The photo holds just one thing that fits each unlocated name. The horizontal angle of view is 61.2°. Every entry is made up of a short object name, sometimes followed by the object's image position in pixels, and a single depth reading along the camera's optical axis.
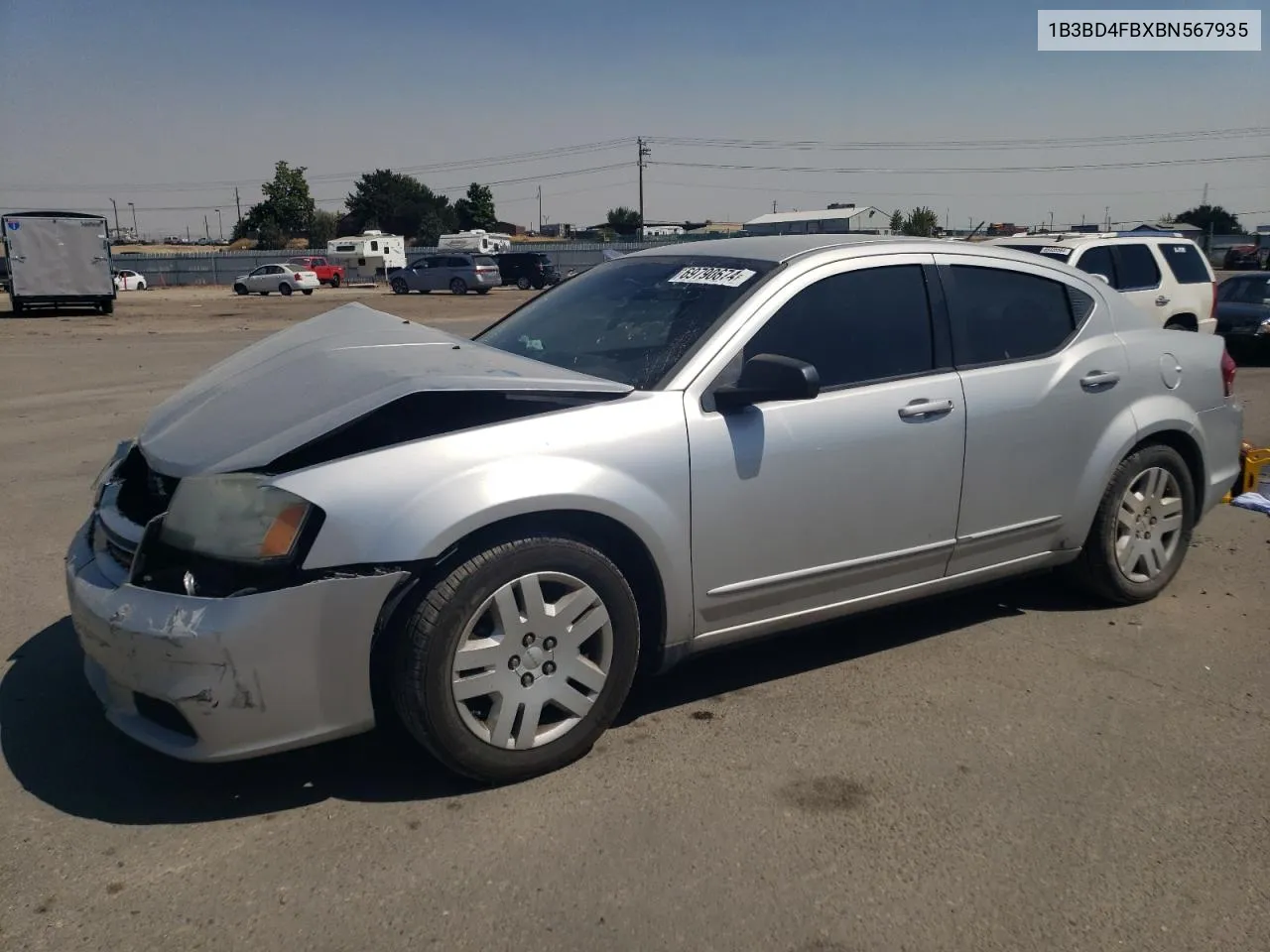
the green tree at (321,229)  98.96
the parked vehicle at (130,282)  56.16
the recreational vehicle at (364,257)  63.44
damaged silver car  2.98
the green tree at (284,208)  97.31
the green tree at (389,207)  112.78
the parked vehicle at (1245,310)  15.42
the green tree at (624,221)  97.38
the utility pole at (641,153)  84.38
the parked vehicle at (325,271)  57.53
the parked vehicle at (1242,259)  54.84
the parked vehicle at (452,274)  45.84
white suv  12.22
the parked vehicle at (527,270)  49.41
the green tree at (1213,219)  87.62
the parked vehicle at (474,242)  66.50
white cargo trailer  29.81
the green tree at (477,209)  110.50
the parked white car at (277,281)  48.00
